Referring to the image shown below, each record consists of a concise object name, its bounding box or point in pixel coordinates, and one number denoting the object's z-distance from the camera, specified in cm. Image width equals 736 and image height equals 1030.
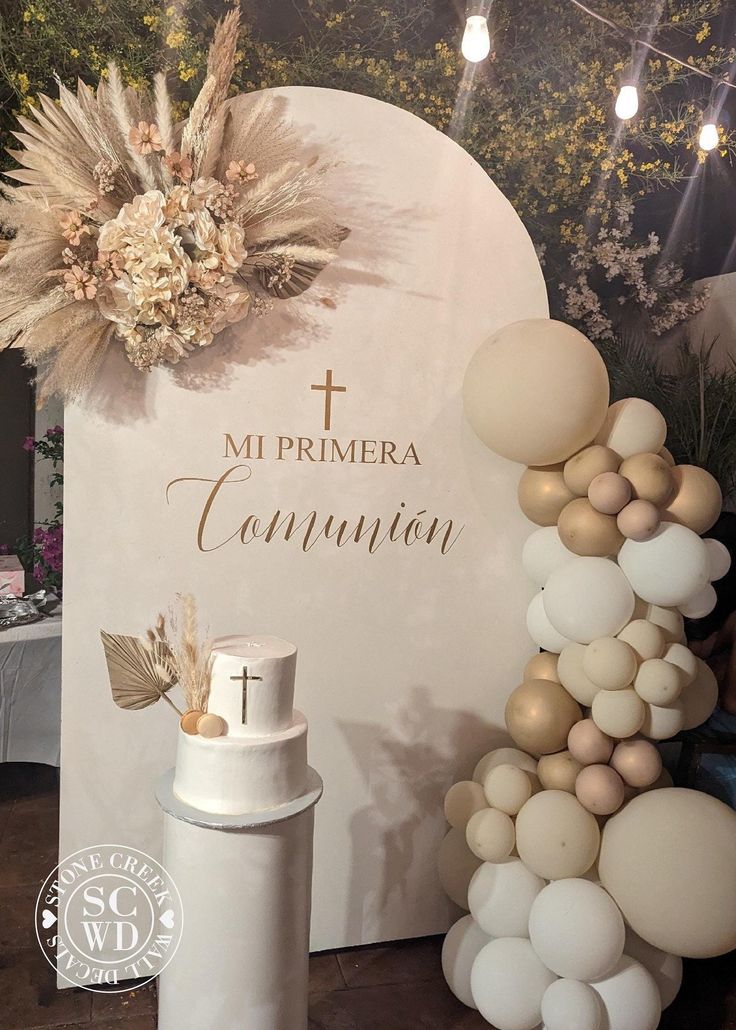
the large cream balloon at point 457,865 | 219
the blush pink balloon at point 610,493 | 191
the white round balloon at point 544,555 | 215
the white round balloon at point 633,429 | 204
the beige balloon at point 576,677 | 203
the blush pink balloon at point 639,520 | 189
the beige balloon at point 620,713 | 192
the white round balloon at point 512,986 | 192
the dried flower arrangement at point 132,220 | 179
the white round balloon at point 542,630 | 217
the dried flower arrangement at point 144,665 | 181
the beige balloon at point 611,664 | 191
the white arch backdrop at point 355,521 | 205
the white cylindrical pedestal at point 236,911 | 160
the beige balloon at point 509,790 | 204
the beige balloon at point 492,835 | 201
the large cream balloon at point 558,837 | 192
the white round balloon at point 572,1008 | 182
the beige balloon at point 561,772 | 203
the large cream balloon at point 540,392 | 194
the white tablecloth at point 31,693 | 335
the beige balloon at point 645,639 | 196
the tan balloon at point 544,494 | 212
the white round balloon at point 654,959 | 196
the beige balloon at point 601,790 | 193
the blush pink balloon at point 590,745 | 197
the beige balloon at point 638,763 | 196
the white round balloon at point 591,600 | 196
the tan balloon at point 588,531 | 196
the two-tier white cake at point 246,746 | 160
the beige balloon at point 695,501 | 199
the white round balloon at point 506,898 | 200
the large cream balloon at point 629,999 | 184
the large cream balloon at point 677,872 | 178
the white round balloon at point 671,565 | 191
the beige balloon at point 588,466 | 198
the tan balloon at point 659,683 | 191
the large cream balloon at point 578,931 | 181
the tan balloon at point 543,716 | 204
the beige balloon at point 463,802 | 214
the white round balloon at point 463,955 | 210
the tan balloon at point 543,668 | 217
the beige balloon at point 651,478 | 193
